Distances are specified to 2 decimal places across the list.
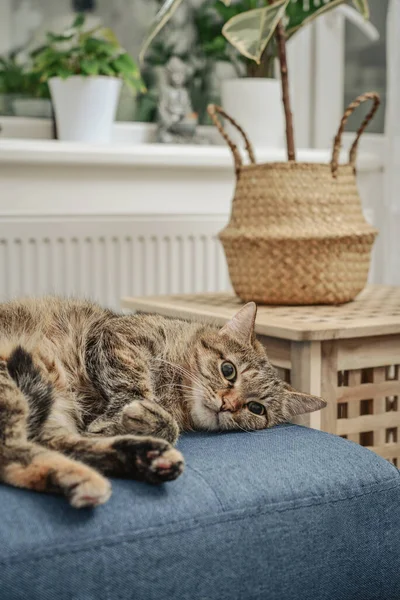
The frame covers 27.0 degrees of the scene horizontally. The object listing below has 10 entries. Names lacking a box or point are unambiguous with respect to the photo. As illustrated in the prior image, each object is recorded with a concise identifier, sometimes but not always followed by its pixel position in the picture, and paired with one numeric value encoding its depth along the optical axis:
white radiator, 2.26
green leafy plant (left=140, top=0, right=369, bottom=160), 1.65
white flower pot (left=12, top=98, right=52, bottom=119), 2.45
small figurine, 2.52
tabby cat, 1.02
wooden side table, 1.43
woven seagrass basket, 1.71
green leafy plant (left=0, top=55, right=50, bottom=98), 2.41
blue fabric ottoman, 0.92
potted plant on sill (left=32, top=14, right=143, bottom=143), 2.32
